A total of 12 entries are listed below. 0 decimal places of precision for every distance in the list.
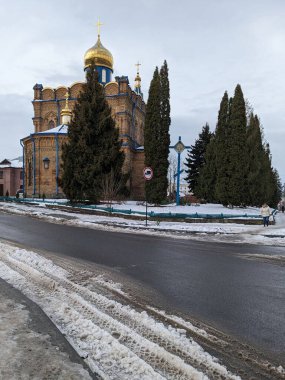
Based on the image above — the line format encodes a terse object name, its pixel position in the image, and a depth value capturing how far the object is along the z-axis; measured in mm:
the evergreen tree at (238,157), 26031
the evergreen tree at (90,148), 23594
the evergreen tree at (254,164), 27073
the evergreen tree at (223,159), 26594
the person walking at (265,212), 18062
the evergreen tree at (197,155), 45156
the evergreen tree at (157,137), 25812
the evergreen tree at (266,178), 33528
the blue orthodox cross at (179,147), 26570
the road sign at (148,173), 17359
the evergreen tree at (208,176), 34844
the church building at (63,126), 35625
